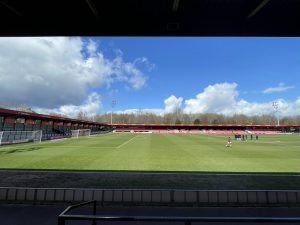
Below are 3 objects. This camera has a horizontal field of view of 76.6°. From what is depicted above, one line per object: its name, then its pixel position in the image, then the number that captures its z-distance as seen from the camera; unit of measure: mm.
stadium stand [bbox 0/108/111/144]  27049
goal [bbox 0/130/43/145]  25316
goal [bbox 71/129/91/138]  48335
